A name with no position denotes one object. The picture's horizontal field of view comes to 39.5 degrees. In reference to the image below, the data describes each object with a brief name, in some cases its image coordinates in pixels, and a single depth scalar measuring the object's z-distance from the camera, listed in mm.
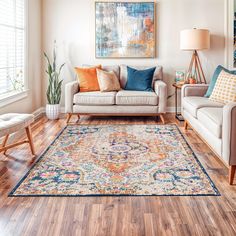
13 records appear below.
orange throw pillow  5555
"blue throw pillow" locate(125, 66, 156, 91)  5562
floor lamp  5379
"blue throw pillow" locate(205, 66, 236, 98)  4473
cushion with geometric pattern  3908
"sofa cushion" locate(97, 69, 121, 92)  5434
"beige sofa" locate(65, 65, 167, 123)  5227
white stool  3047
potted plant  5637
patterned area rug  2609
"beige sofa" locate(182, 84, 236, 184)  2648
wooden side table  5540
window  4451
